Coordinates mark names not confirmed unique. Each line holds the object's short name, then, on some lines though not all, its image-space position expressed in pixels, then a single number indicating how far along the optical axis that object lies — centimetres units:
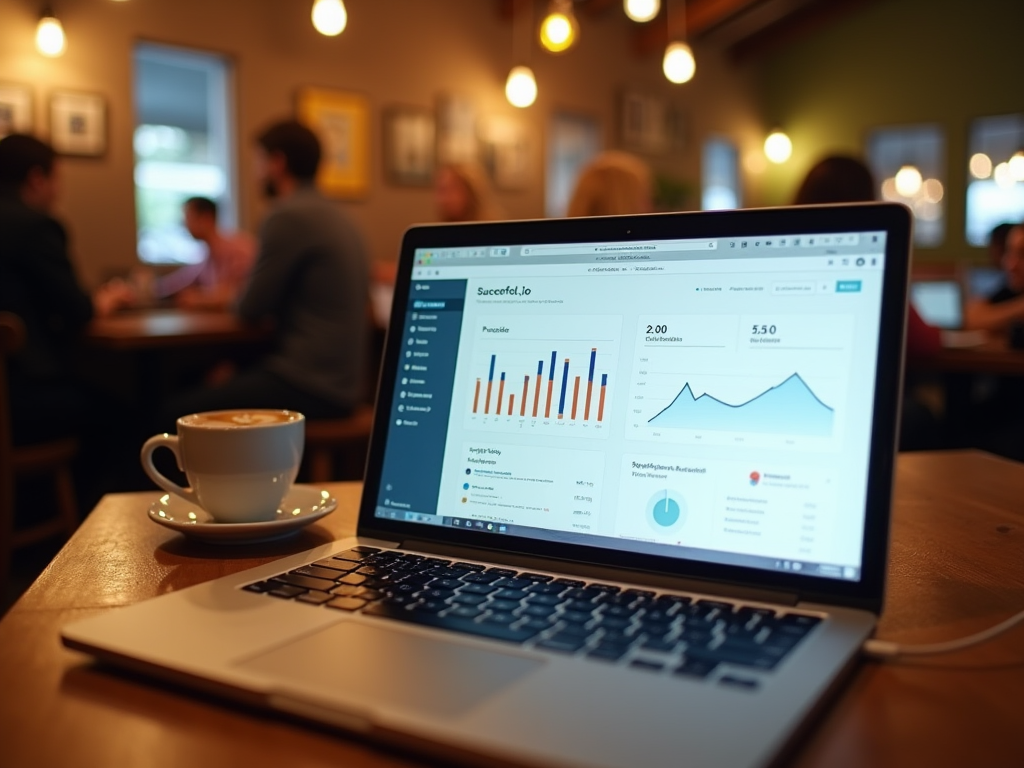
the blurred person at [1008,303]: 335
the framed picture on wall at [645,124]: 728
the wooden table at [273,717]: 42
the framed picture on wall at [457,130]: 596
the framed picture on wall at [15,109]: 409
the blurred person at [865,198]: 236
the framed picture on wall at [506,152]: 630
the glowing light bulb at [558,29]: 395
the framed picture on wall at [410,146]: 566
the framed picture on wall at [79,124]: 425
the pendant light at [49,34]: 403
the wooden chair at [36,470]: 194
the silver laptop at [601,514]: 44
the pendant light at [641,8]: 382
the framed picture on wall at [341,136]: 525
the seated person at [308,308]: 256
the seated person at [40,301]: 257
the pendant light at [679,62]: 441
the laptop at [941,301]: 432
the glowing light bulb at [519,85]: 455
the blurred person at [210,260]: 456
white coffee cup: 75
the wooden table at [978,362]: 250
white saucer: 75
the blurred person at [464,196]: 425
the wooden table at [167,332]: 263
